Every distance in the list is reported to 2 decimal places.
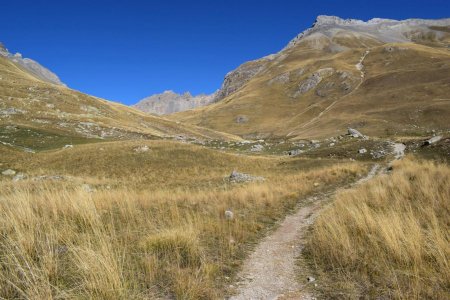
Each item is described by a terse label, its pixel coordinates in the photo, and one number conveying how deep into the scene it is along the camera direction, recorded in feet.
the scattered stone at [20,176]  96.34
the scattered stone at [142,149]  151.64
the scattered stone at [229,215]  42.10
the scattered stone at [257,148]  241.22
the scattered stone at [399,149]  141.01
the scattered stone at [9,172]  105.70
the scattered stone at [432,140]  134.40
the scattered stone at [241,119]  592.40
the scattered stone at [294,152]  208.54
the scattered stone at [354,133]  242.45
